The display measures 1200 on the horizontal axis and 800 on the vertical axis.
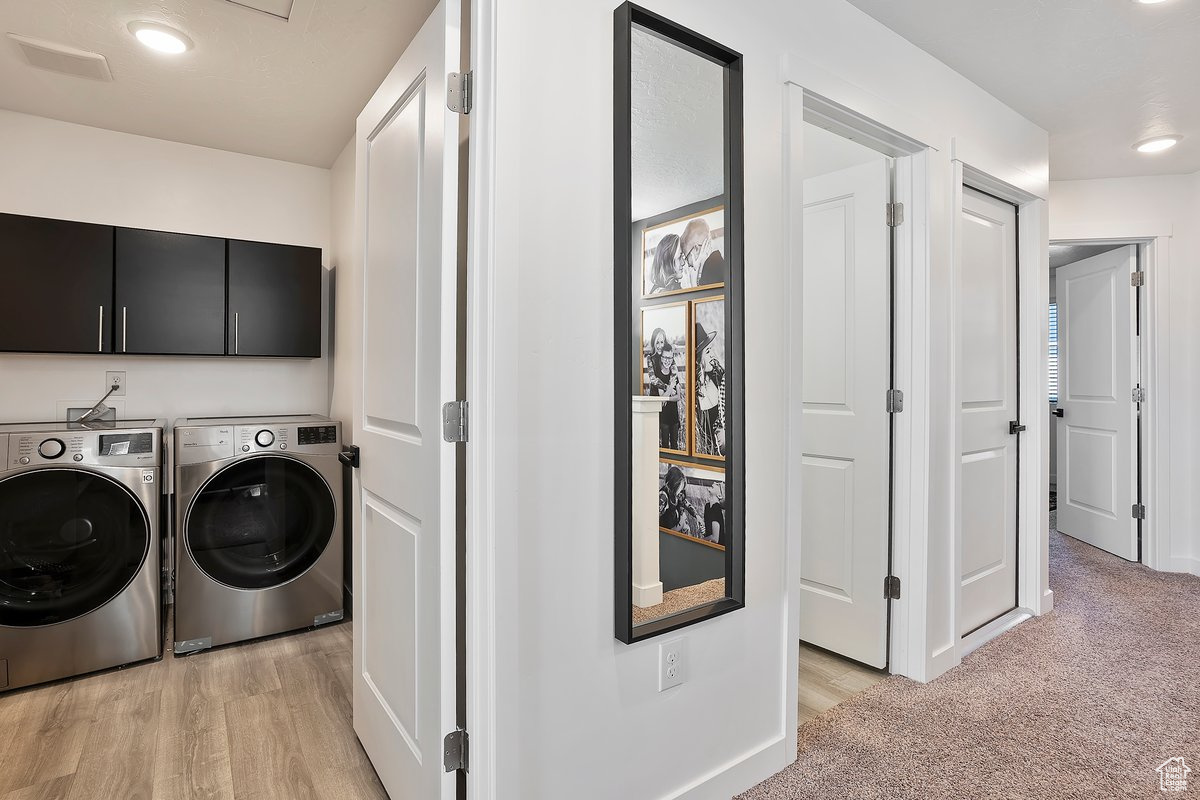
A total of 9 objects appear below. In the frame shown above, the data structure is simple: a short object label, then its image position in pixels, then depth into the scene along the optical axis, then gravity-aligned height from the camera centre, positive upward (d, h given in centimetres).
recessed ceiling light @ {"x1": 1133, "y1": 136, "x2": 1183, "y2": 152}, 318 +133
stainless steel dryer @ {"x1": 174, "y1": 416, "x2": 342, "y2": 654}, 264 -59
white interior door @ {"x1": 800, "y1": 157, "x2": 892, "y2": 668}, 238 -6
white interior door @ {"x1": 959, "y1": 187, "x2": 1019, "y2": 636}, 262 -5
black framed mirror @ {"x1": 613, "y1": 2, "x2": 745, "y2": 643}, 144 +18
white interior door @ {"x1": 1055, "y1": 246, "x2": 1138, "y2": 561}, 400 -3
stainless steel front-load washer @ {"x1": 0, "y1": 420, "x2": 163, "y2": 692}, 229 -58
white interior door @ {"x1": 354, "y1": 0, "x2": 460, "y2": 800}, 137 -6
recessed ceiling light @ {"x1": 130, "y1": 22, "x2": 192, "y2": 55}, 208 +125
